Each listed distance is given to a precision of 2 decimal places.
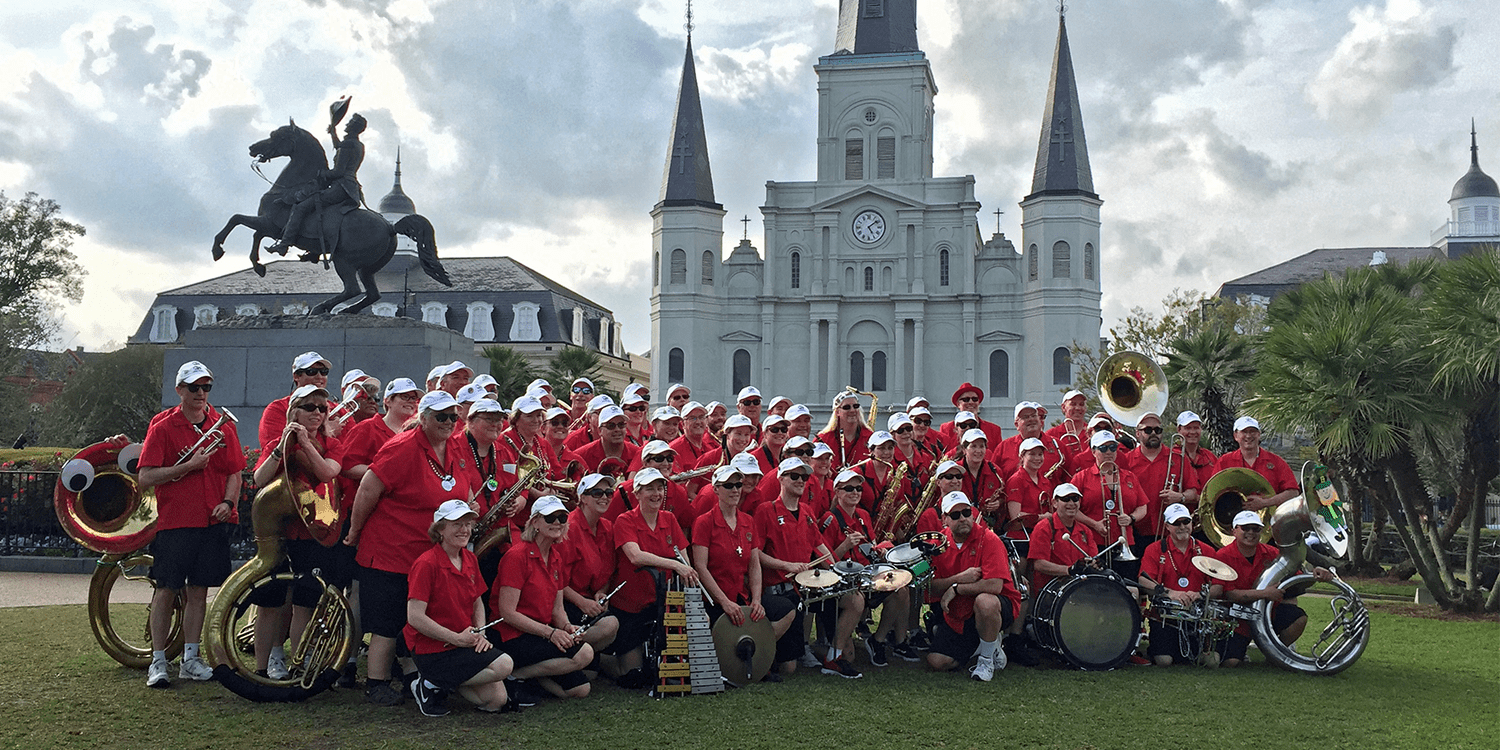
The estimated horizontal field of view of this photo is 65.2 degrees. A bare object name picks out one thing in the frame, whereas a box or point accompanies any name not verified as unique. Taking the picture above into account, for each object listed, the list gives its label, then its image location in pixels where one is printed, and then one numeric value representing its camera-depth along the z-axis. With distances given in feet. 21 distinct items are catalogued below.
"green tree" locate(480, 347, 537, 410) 110.11
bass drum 27.14
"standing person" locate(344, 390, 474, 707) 21.36
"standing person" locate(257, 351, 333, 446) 23.95
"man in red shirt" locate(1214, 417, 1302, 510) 32.19
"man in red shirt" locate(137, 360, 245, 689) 22.81
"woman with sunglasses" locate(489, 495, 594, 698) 22.12
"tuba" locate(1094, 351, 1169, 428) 35.68
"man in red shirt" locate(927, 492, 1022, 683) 26.78
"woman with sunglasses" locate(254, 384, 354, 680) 21.66
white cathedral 198.80
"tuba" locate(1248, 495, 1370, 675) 27.84
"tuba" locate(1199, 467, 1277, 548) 30.78
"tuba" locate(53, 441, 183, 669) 23.77
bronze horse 48.91
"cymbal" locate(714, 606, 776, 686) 24.88
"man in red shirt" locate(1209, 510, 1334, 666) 28.37
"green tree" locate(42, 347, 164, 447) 140.56
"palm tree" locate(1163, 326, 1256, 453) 60.03
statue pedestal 47.78
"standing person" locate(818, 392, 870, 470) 32.58
